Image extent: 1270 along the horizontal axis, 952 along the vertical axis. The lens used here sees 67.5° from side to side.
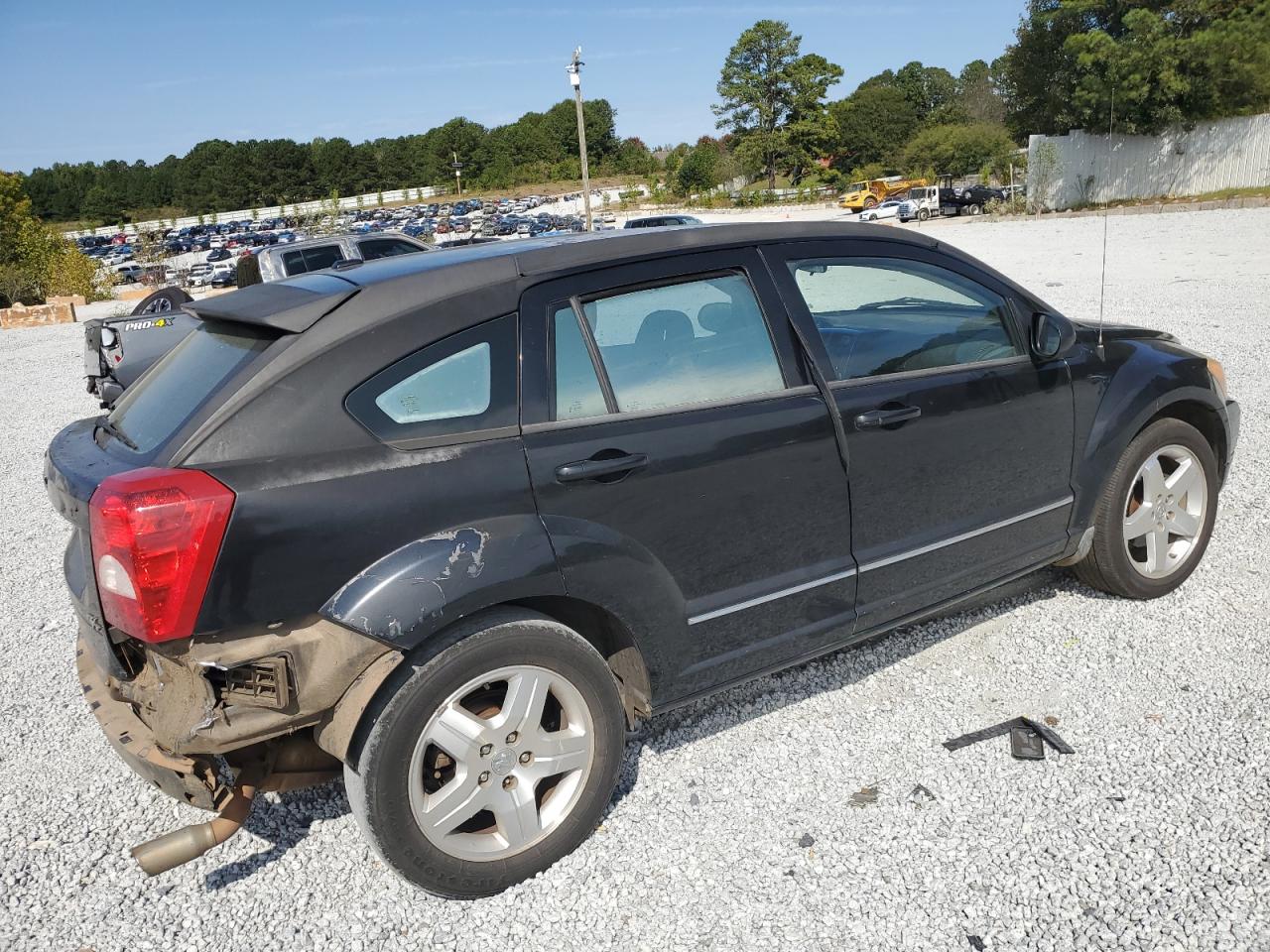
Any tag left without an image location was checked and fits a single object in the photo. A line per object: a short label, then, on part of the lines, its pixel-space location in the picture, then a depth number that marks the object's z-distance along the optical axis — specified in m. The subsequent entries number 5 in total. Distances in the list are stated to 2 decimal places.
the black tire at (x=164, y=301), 11.94
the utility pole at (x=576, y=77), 32.97
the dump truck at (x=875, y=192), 46.62
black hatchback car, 2.38
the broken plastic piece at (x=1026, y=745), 3.18
